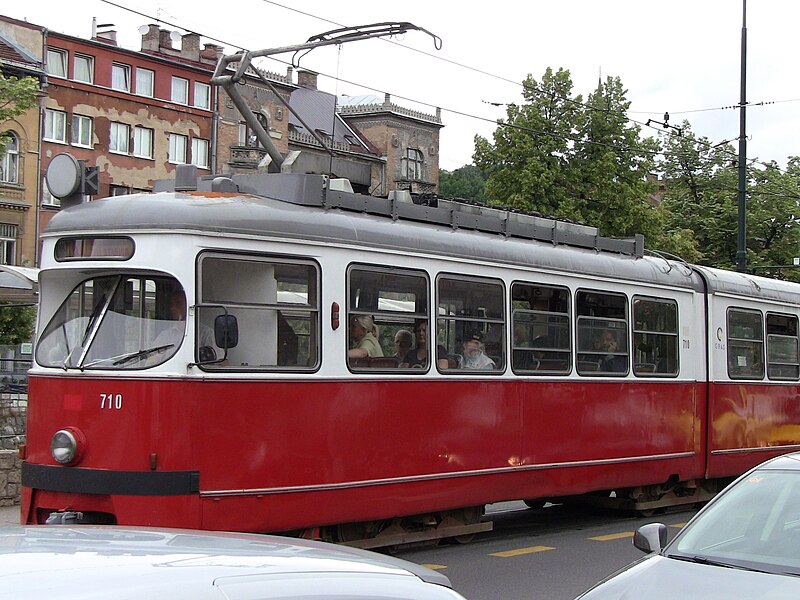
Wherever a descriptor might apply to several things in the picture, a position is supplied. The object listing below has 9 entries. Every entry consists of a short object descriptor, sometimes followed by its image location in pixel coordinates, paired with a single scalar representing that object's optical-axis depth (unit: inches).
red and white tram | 352.2
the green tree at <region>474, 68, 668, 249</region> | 1590.8
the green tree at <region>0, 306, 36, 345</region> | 899.4
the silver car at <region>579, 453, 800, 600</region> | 223.5
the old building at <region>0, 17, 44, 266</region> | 1775.3
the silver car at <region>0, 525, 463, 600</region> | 112.2
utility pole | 1019.9
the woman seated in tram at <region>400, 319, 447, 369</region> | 415.5
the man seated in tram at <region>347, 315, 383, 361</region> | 393.4
